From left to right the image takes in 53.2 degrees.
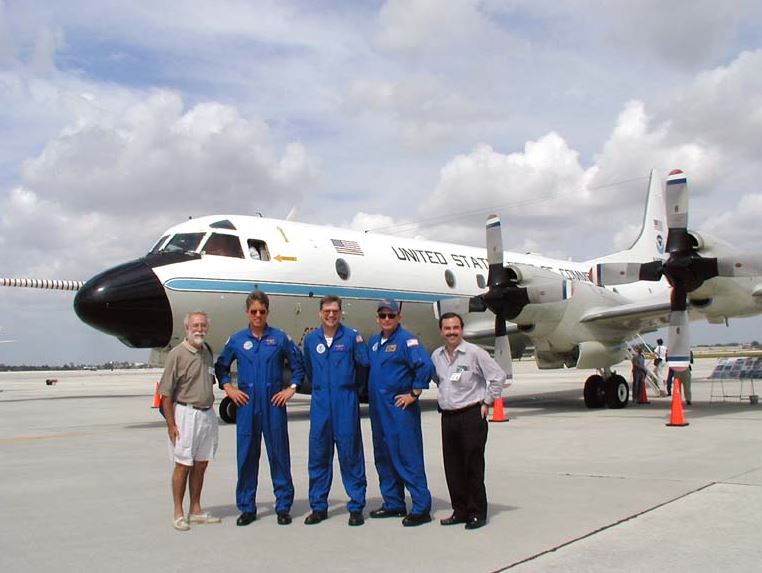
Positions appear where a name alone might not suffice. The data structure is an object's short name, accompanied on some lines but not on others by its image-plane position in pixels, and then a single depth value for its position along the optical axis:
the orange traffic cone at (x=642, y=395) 18.30
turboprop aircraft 13.07
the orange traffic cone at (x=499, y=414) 13.47
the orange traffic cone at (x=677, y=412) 12.02
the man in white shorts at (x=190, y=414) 5.82
